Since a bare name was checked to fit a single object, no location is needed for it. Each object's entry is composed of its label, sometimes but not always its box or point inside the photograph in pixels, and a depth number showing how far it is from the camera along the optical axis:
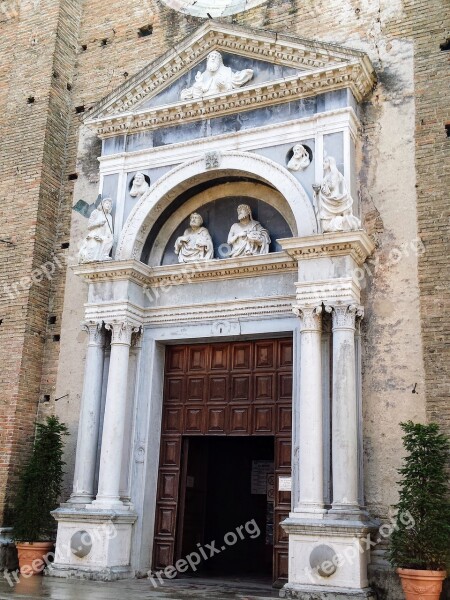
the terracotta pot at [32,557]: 10.53
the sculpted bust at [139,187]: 11.59
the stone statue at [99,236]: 11.37
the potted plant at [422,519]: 7.93
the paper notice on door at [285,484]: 9.84
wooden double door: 10.30
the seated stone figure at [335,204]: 9.69
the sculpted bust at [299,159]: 10.46
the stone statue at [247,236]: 10.94
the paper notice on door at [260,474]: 14.35
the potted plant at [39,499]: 10.59
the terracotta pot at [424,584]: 7.86
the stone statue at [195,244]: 11.34
